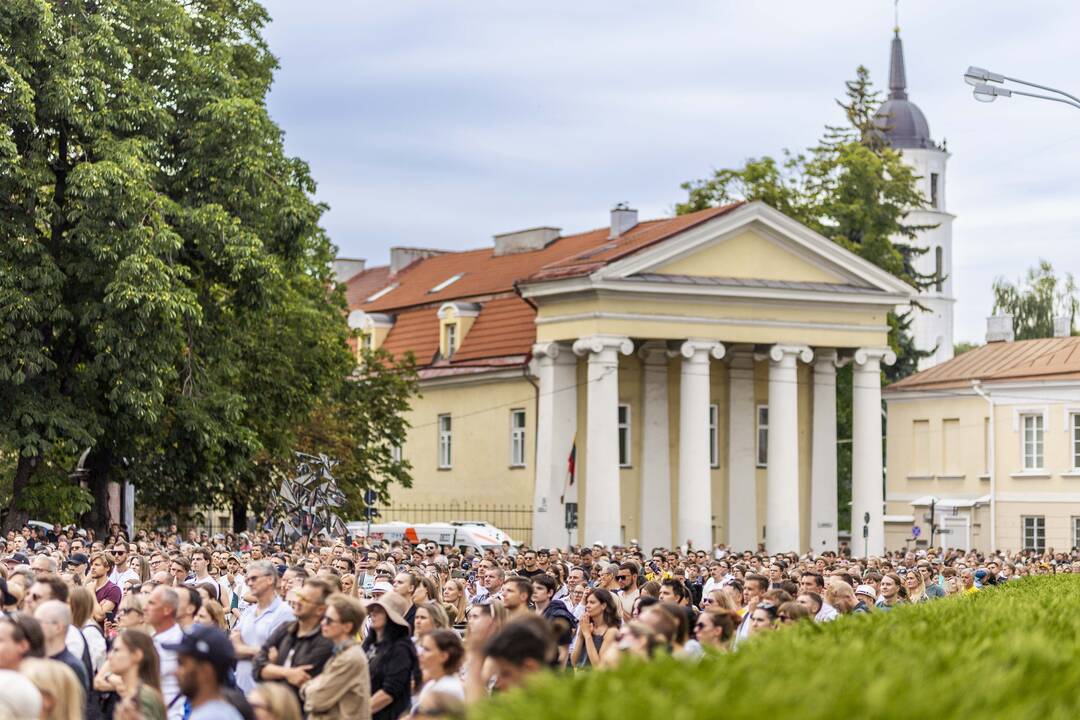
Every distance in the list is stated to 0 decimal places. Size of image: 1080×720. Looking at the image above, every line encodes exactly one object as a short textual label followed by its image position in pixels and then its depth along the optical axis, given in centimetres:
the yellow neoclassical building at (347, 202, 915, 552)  5688
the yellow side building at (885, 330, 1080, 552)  6328
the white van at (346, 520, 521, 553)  5241
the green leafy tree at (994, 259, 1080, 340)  9575
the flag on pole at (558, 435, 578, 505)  5509
